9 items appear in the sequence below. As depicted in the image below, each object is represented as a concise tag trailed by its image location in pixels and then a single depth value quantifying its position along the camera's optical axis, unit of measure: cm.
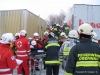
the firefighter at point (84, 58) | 229
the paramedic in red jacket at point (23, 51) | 522
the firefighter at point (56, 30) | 879
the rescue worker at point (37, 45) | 581
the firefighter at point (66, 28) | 816
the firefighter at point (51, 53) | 444
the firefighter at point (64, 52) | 376
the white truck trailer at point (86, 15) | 704
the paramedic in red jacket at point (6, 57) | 290
